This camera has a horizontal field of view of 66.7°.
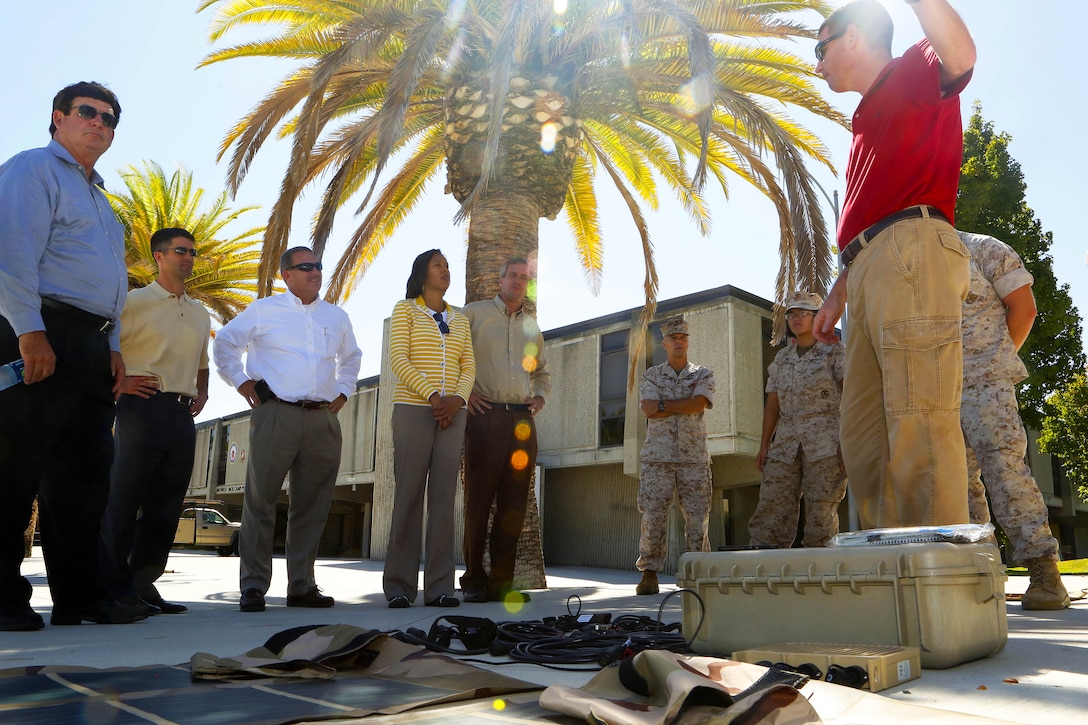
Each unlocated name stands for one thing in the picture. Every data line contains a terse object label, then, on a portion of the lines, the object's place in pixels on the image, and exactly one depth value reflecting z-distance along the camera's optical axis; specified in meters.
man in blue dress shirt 3.20
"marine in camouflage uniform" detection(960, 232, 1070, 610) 4.11
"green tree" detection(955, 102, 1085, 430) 17.45
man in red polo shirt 2.85
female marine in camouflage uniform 5.77
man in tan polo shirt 4.14
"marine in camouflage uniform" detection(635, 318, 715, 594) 6.16
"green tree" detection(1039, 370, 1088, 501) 19.30
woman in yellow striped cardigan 4.75
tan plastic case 2.20
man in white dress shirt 4.62
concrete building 15.99
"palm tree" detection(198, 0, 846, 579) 6.91
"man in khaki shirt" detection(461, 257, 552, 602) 5.18
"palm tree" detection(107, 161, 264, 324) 16.44
